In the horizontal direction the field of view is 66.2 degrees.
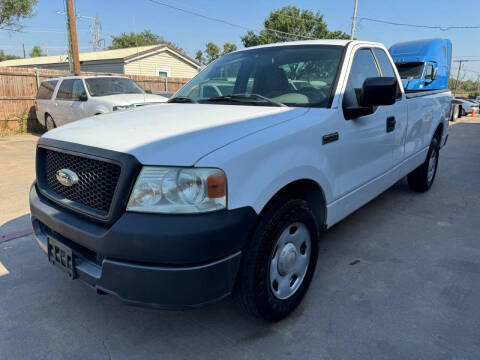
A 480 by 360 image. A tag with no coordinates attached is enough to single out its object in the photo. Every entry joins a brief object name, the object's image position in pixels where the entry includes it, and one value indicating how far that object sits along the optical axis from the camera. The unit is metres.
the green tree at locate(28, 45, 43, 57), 82.10
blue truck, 13.55
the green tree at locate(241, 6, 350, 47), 42.91
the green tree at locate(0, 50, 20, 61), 65.94
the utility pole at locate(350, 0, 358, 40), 29.15
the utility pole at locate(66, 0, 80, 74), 13.21
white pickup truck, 1.77
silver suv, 8.82
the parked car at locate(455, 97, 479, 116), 23.41
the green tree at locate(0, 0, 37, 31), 20.47
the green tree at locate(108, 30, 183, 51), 60.28
